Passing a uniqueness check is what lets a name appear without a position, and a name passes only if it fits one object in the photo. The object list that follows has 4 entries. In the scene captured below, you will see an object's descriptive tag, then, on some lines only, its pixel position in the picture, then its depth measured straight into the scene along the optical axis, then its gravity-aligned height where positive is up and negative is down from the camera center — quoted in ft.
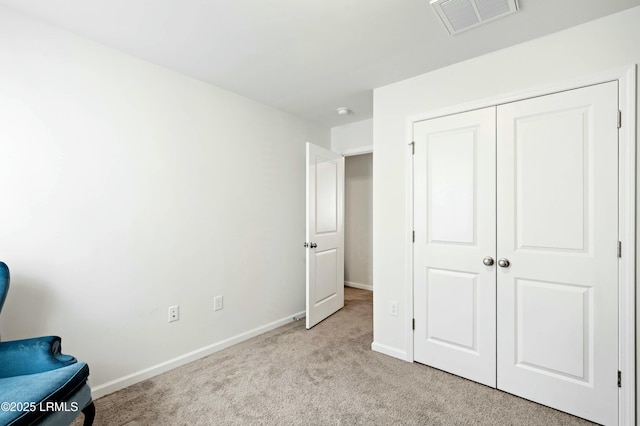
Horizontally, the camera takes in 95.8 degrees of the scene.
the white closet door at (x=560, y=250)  5.59 -0.88
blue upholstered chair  3.75 -2.49
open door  10.32 -0.90
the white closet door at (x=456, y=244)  6.91 -0.87
